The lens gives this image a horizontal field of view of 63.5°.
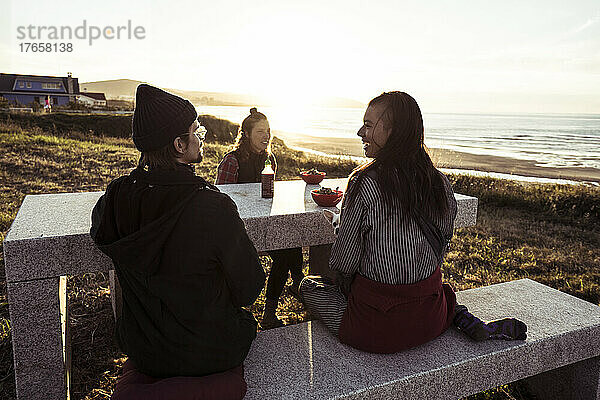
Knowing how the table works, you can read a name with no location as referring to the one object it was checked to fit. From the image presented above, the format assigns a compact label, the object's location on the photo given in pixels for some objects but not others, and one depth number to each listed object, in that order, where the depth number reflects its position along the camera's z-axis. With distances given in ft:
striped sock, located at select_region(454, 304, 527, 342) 7.63
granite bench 6.52
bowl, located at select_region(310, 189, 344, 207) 9.99
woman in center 12.69
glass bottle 10.73
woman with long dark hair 6.94
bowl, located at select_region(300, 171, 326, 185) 12.91
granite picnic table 7.38
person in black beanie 5.59
